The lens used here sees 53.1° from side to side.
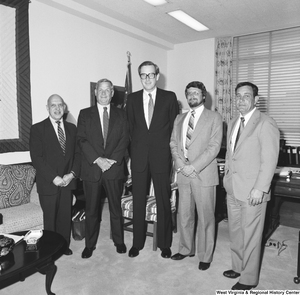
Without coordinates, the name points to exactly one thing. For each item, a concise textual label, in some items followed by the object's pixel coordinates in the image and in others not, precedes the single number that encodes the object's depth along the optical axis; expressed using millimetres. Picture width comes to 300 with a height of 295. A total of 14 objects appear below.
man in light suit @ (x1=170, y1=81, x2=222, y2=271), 2564
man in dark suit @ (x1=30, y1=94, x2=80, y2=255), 2803
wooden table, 1868
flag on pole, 4984
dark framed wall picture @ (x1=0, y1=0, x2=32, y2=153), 3514
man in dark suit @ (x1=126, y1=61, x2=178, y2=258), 2799
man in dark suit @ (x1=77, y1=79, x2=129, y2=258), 2832
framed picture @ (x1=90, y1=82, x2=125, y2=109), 5068
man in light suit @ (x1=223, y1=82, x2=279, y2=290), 2129
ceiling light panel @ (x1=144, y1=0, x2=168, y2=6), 4133
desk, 2795
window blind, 5414
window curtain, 5844
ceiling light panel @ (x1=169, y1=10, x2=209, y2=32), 4609
